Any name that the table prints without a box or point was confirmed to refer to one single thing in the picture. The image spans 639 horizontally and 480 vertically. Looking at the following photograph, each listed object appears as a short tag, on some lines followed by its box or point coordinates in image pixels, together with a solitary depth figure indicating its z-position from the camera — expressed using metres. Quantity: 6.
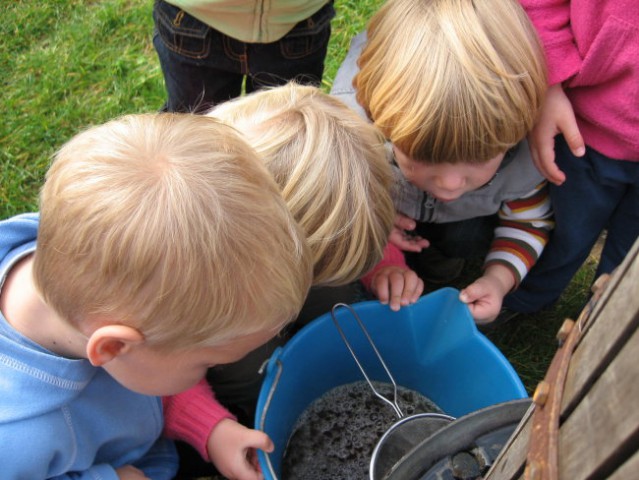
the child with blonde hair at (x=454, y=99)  0.99
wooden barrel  0.39
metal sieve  1.02
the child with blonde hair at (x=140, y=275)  0.62
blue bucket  1.10
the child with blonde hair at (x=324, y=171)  0.92
